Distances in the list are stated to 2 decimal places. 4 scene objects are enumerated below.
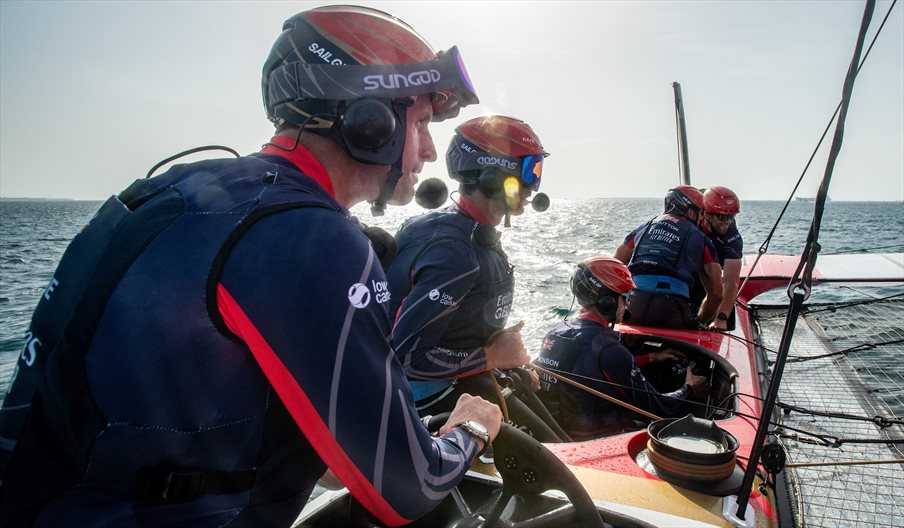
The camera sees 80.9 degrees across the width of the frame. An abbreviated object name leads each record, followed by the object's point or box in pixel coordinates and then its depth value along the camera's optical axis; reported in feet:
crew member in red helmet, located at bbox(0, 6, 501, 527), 2.81
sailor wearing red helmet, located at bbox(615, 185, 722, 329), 18.58
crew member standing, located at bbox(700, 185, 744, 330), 20.39
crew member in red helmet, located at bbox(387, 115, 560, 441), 8.00
